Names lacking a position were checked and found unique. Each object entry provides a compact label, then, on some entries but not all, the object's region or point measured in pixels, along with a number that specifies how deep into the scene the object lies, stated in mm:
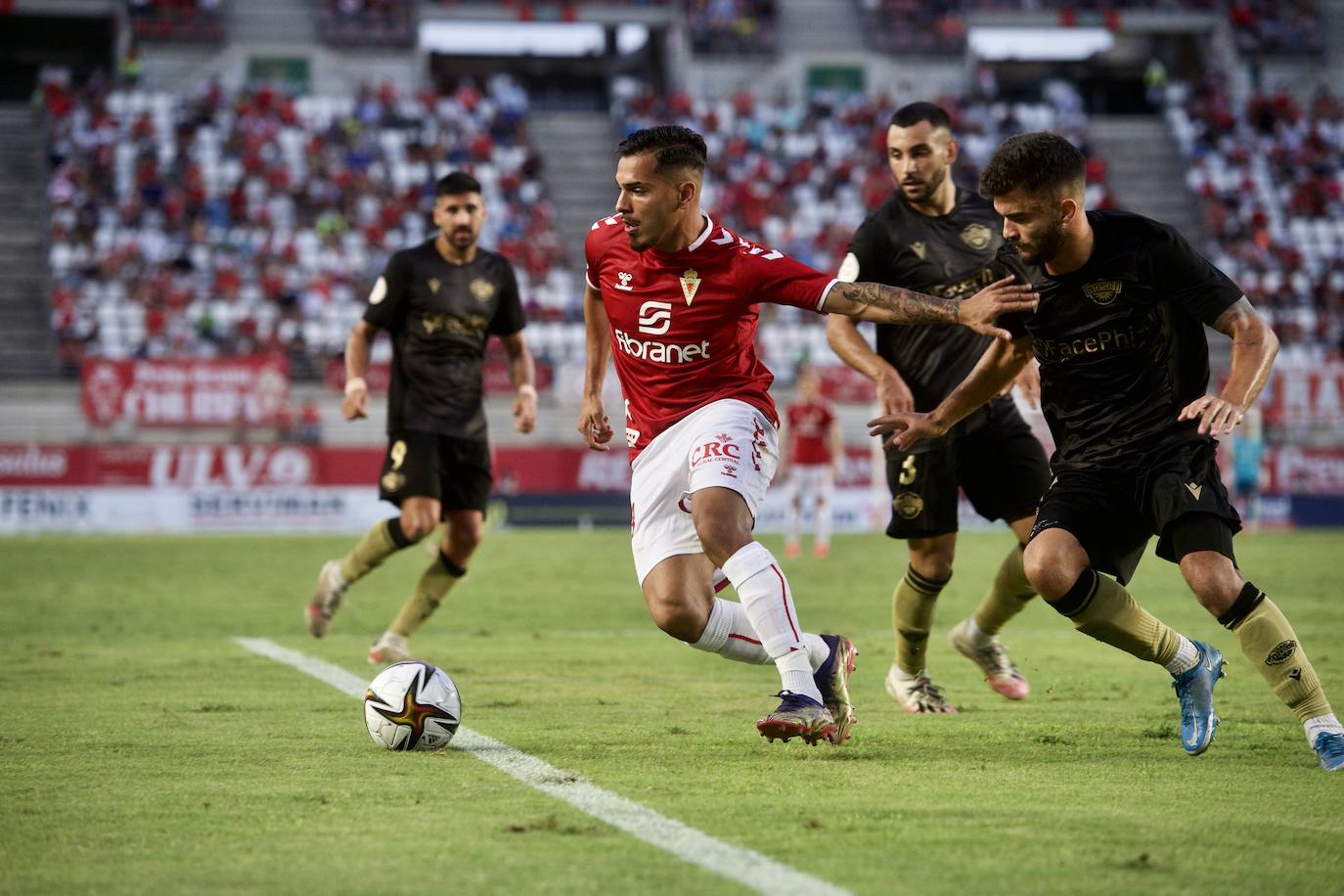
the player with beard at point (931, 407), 15109
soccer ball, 12414
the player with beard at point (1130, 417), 11125
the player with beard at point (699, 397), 11961
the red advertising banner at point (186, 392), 56000
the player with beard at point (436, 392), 19141
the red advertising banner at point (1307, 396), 60219
